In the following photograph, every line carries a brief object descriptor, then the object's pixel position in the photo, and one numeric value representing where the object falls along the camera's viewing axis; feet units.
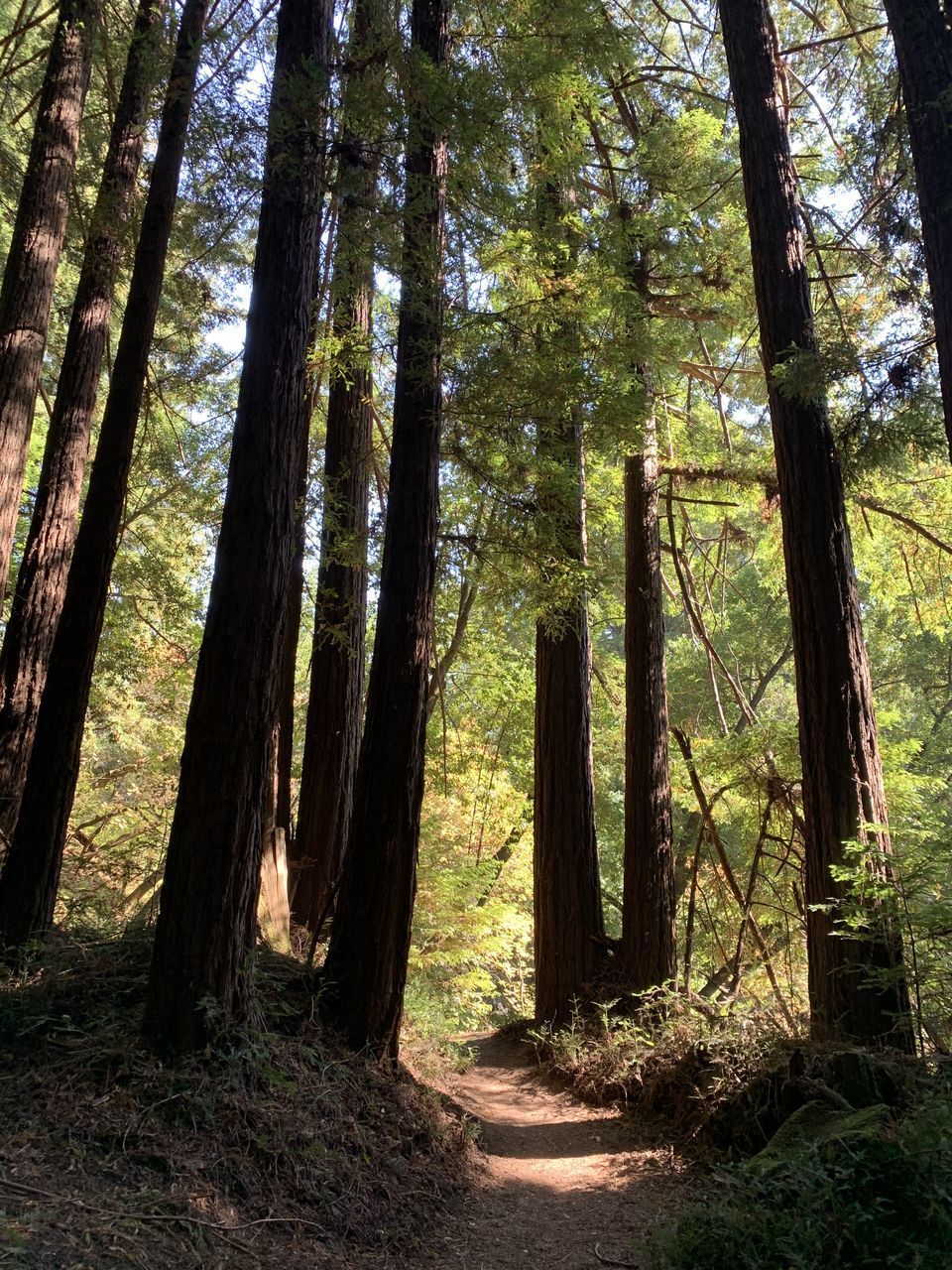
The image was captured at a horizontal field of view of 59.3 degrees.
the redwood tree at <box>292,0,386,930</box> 24.26
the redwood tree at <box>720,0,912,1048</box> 16.84
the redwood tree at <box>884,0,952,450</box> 14.19
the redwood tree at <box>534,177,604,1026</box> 28.73
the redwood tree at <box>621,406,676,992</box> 27.73
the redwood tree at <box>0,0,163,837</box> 20.16
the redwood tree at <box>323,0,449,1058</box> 17.62
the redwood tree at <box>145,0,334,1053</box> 14.23
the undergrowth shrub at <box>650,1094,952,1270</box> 9.75
